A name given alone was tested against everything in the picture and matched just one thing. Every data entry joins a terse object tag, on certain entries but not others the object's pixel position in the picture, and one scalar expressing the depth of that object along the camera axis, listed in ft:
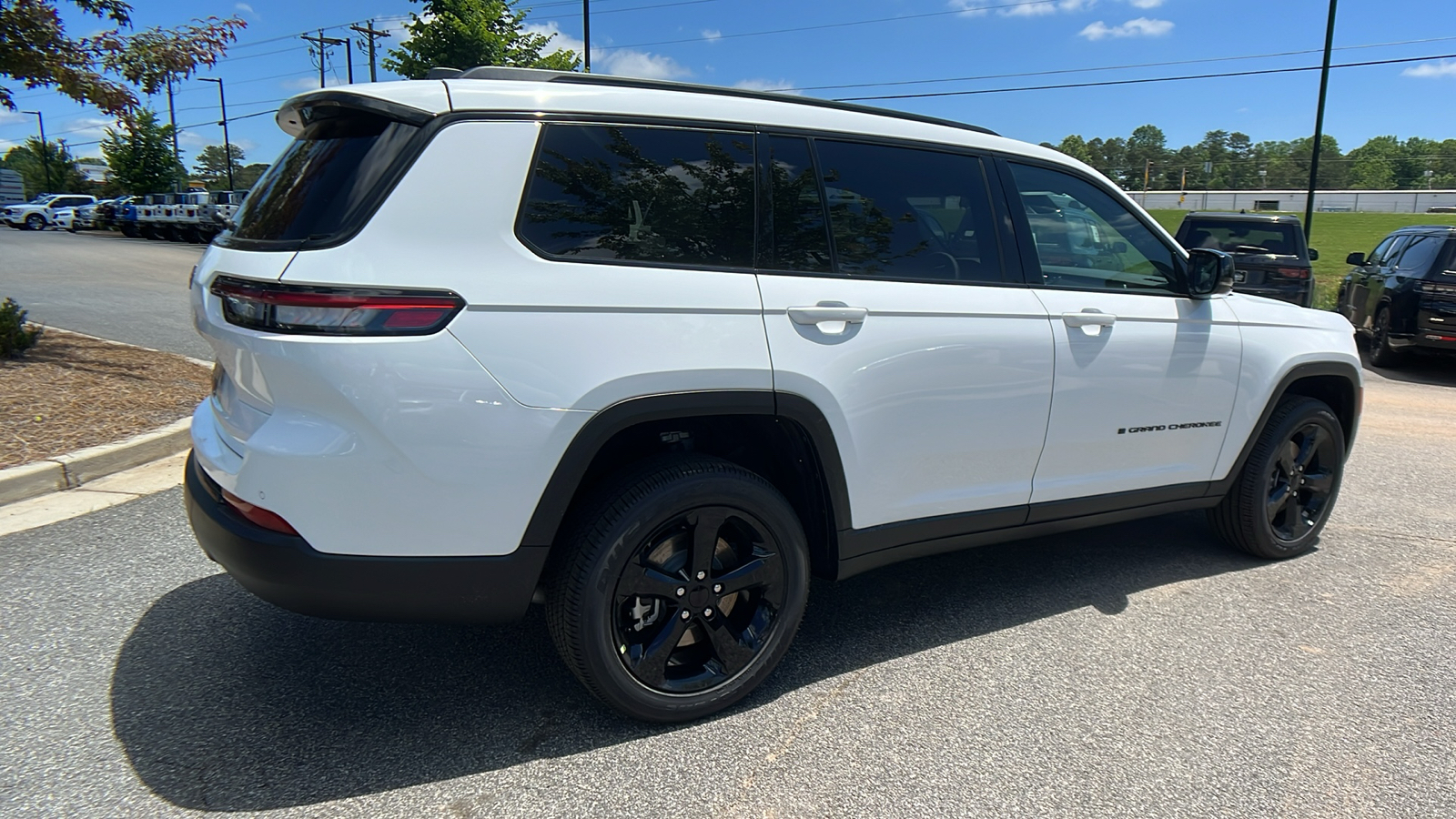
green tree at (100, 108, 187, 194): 149.59
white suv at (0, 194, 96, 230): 147.84
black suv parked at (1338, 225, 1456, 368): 33.50
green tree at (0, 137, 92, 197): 235.81
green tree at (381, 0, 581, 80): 66.54
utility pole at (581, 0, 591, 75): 80.84
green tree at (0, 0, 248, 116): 22.94
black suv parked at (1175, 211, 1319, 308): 37.52
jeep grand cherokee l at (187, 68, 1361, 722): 7.82
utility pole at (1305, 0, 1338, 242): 68.39
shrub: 22.89
